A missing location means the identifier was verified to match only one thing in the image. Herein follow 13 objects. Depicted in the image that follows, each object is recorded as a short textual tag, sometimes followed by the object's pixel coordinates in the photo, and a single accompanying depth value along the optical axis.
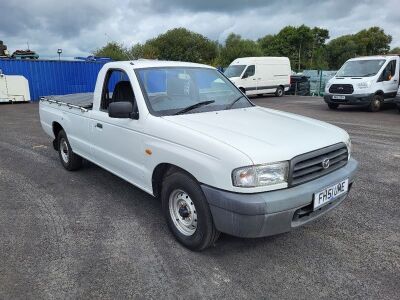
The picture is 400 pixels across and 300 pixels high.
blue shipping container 19.17
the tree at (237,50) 55.12
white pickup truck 2.90
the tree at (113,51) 42.91
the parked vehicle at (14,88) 17.95
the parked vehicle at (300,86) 24.76
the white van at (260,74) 20.48
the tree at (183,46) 60.56
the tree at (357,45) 61.97
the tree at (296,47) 63.19
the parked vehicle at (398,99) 13.34
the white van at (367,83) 14.07
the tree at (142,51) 50.34
